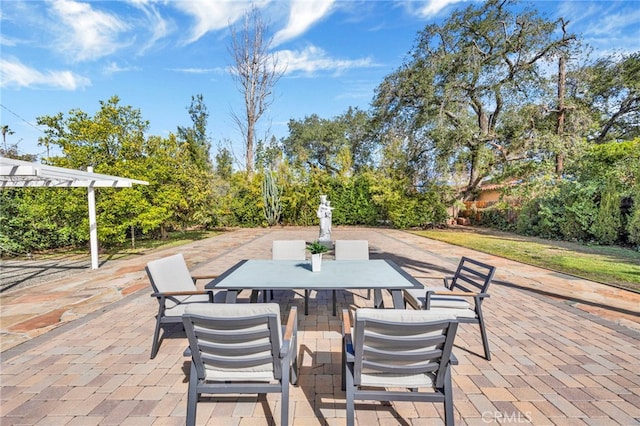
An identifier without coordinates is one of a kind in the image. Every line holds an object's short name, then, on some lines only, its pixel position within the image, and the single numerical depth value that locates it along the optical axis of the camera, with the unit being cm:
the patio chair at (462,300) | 262
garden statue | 807
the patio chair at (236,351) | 159
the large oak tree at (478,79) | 1252
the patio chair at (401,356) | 154
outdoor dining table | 251
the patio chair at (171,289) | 266
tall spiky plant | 1543
